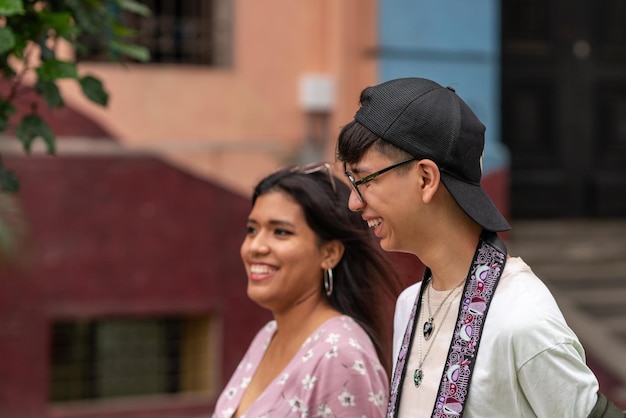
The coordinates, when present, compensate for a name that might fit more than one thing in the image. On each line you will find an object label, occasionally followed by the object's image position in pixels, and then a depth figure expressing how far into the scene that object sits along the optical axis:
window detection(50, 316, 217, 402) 7.42
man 2.02
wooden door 8.54
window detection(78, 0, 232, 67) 7.66
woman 3.18
